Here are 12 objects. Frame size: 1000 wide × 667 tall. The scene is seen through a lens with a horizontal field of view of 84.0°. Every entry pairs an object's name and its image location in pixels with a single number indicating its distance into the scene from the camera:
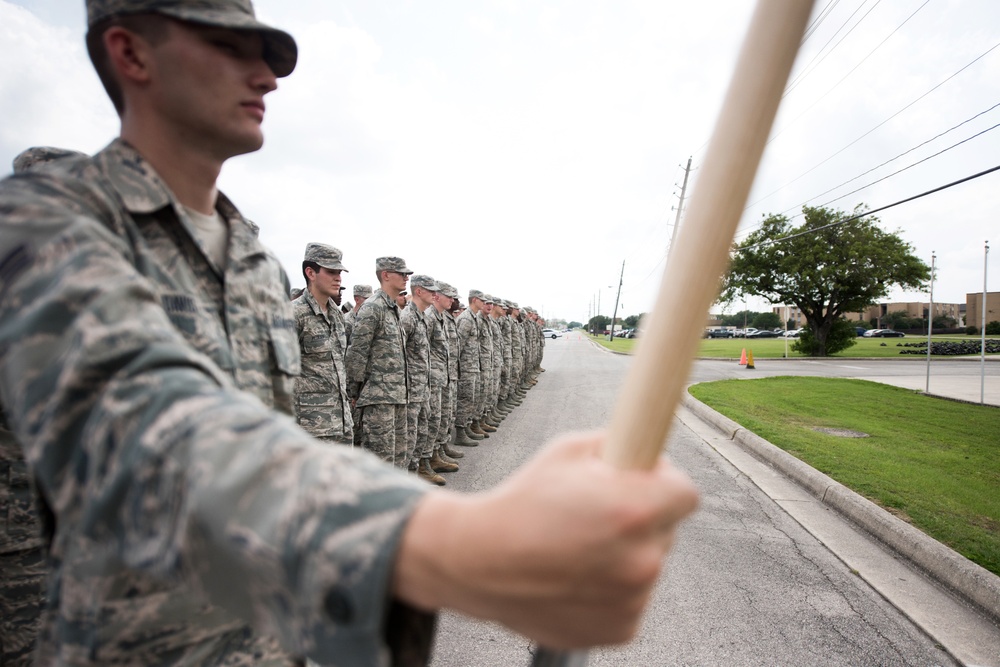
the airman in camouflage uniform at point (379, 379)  6.02
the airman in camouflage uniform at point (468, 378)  9.51
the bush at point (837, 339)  30.47
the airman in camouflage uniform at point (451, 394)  8.13
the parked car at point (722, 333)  75.56
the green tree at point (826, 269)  29.16
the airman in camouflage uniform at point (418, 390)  6.79
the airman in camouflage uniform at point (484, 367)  10.13
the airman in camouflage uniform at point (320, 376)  4.77
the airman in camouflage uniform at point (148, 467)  0.54
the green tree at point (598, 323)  92.88
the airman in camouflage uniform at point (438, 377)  7.49
